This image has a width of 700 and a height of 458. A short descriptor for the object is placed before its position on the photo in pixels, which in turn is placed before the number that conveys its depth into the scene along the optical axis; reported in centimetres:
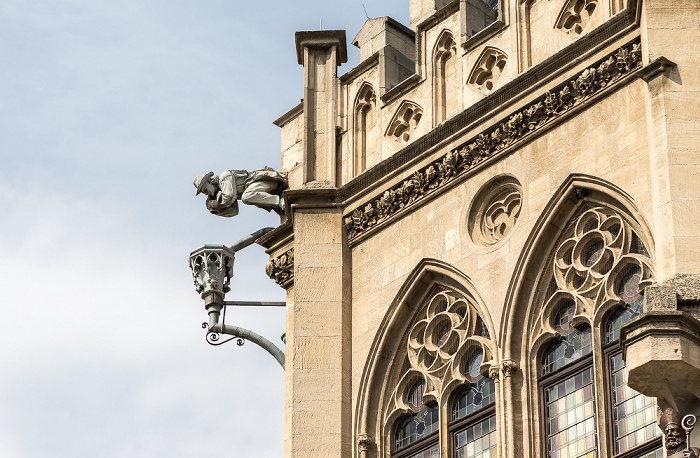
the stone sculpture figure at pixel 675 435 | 2012
